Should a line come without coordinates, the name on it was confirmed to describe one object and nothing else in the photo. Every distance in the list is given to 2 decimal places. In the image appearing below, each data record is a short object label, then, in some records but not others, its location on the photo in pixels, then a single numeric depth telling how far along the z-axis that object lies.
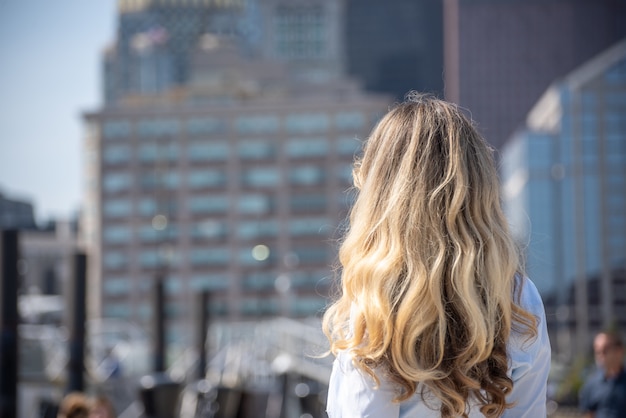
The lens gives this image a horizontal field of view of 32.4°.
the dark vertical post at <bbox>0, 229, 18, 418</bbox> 12.38
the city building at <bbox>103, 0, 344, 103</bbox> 189.62
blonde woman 2.24
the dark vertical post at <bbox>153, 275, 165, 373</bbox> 30.27
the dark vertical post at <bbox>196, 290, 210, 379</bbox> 31.53
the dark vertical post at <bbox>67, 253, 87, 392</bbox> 17.12
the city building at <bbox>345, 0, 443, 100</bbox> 197.38
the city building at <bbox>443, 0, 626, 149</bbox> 153.00
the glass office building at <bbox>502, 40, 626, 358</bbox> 97.94
